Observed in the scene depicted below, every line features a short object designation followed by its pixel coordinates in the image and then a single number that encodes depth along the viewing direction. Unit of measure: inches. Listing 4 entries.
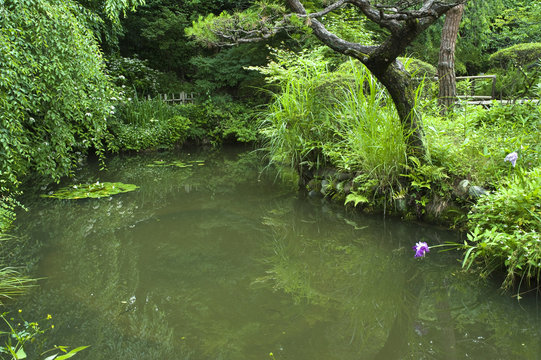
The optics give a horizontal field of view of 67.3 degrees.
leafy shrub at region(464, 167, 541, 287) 107.7
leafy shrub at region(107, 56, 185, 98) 412.2
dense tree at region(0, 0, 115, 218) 145.1
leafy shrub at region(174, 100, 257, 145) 416.8
